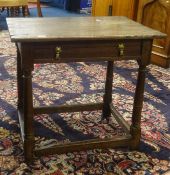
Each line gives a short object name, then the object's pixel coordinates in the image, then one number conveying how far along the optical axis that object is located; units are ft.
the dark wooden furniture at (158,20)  8.76
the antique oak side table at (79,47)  4.01
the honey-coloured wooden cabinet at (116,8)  9.95
